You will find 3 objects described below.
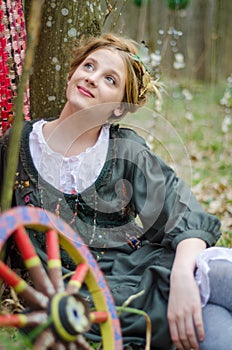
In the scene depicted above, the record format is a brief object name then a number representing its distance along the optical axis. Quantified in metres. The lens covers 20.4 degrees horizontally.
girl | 2.02
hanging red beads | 2.22
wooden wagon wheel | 1.30
